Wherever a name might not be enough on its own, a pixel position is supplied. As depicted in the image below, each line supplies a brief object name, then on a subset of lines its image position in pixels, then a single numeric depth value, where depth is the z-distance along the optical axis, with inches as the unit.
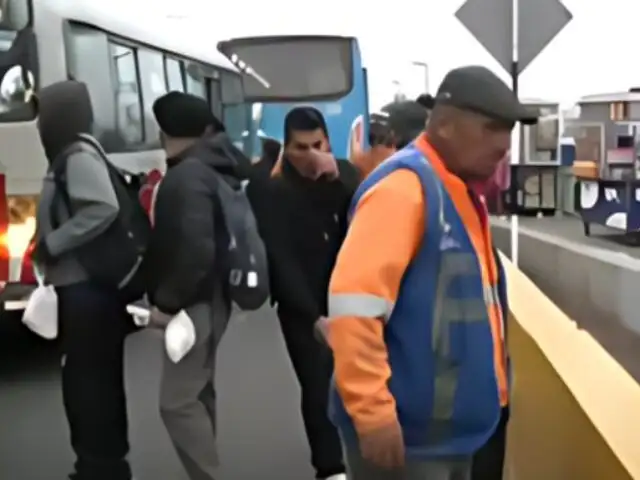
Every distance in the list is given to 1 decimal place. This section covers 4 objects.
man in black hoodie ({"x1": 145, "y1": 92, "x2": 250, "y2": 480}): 164.4
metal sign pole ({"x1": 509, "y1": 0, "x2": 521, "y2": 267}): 219.3
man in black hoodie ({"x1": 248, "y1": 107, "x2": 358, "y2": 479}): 167.0
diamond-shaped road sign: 221.5
